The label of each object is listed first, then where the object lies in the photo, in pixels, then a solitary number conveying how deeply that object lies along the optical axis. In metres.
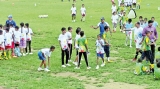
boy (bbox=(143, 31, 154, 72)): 15.19
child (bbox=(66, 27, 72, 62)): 16.64
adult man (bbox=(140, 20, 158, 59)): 15.95
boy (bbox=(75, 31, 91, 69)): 15.67
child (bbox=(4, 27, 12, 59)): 18.23
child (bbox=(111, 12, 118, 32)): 26.49
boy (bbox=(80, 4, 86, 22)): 32.55
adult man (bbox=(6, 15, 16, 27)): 21.74
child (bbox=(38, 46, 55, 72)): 15.61
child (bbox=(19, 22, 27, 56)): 18.97
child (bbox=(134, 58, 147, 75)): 14.51
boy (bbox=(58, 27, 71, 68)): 16.34
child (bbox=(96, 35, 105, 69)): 16.19
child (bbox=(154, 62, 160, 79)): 13.56
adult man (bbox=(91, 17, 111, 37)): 20.12
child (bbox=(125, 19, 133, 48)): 20.61
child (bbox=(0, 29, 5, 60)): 17.78
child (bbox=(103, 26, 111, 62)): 17.08
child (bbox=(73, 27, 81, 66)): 16.33
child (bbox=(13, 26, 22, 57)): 18.69
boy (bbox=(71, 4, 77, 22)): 32.55
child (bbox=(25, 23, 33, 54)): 19.23
